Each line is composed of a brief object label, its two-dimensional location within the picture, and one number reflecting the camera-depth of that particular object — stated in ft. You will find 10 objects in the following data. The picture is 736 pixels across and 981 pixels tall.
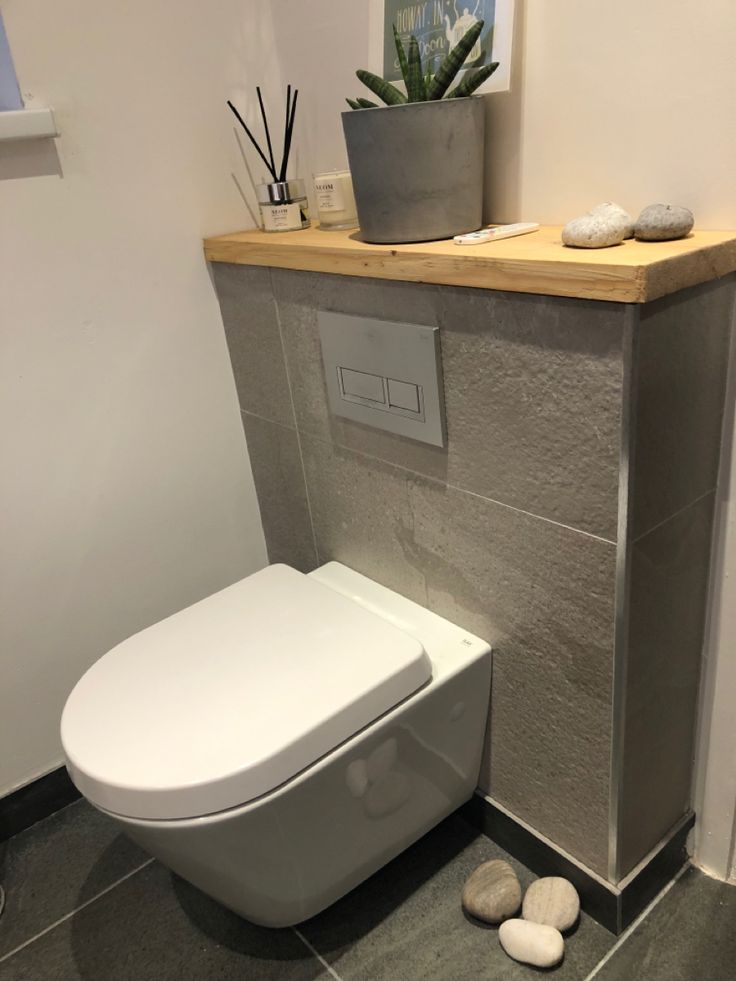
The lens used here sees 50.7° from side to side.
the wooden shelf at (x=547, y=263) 2.28
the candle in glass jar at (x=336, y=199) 3.62
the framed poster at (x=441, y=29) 2.89
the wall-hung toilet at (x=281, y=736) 2.71
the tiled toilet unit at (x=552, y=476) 2.48
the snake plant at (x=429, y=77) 2.81
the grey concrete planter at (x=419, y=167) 2.87
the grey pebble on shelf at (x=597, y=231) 2.54
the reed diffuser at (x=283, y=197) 3.88
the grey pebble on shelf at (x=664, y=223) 2.50
